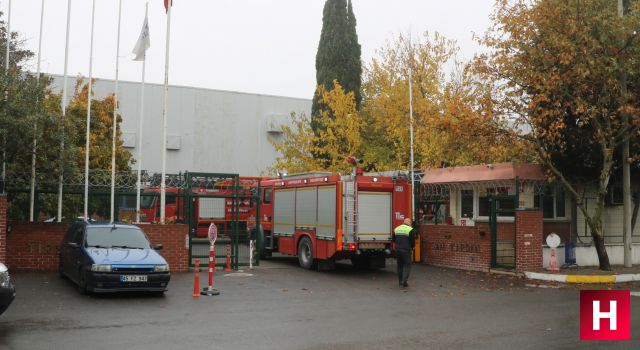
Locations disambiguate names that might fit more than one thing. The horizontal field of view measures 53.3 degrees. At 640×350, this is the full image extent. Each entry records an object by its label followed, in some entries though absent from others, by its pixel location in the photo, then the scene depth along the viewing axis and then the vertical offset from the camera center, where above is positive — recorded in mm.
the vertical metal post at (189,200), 18750 +285
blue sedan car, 12812 -1067
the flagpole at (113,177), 17953 +908
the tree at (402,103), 29500 +5270
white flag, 19203 +5002
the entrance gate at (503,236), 19422 -734
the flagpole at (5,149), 16062 +1509
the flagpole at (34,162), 16562 +1255
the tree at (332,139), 29500 +3373
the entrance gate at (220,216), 19094 -265
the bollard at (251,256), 19561 -1412
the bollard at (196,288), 13537 -1687
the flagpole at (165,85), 18125 +3610
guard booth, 19891 +64
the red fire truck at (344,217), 18375 -152
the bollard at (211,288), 14047 -1747
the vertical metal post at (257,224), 19784 -425
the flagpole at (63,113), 17500 +2664
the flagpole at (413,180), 22500 +1138
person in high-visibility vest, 16312 -941
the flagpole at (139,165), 18484 +1340
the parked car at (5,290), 9258 -1210
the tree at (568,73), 17594 +4015
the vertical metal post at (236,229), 19164 -588
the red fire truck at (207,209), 26962 +21
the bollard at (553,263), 18906 -1457
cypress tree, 31031 +7662
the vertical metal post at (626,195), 18500 +603
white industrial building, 39781 +5581
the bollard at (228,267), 18941 -1703
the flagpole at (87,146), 17505 +1752
